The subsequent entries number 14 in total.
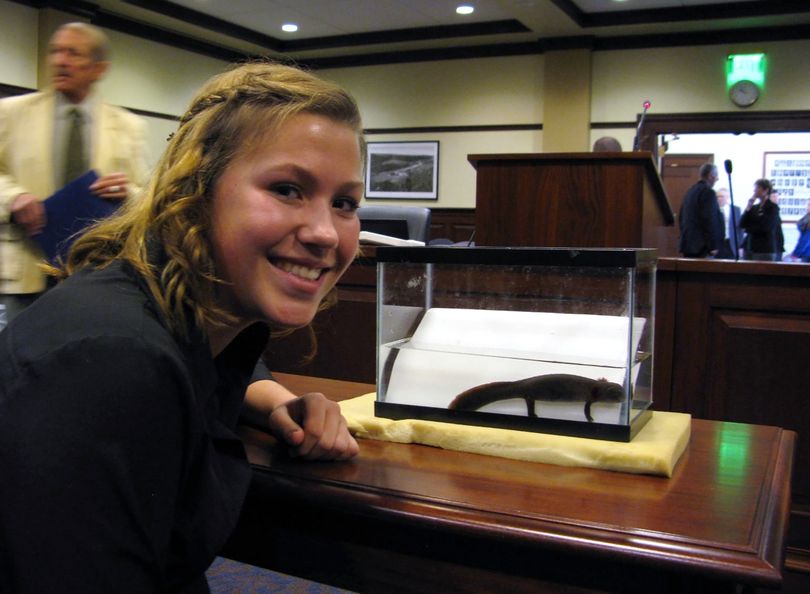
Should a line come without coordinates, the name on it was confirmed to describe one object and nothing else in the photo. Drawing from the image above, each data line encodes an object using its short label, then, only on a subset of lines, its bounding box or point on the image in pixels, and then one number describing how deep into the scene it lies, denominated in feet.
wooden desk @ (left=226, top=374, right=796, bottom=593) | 2.50
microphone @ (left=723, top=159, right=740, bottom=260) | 9.90
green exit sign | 26.20
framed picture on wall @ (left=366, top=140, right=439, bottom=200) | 31.63
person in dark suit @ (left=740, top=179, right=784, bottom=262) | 26.23
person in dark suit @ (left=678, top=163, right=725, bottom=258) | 24.08
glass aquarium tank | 3.49
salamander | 3.49
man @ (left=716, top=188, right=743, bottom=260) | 26.18
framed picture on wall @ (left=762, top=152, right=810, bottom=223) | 36.86
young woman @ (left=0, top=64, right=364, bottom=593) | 2.28
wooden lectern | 8.11
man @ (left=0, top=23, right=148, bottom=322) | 8.31
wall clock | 26.37
